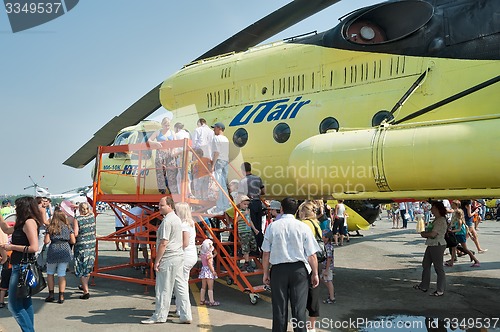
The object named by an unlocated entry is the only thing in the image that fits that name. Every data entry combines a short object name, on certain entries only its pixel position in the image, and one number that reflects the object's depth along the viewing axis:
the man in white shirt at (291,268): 5.00
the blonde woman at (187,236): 6.41
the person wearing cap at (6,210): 15.52
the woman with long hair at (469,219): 12.98
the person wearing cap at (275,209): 7.38
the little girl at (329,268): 7.35
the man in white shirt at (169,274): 6.22
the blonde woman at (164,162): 8.22
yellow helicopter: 6.05
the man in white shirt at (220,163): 8.05
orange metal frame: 7.66
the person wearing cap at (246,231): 7.85
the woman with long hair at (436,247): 7.96
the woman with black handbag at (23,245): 4.98
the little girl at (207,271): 7.25
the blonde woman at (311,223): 5.59
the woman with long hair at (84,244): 7.80
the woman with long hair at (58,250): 7.54
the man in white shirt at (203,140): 8.29
